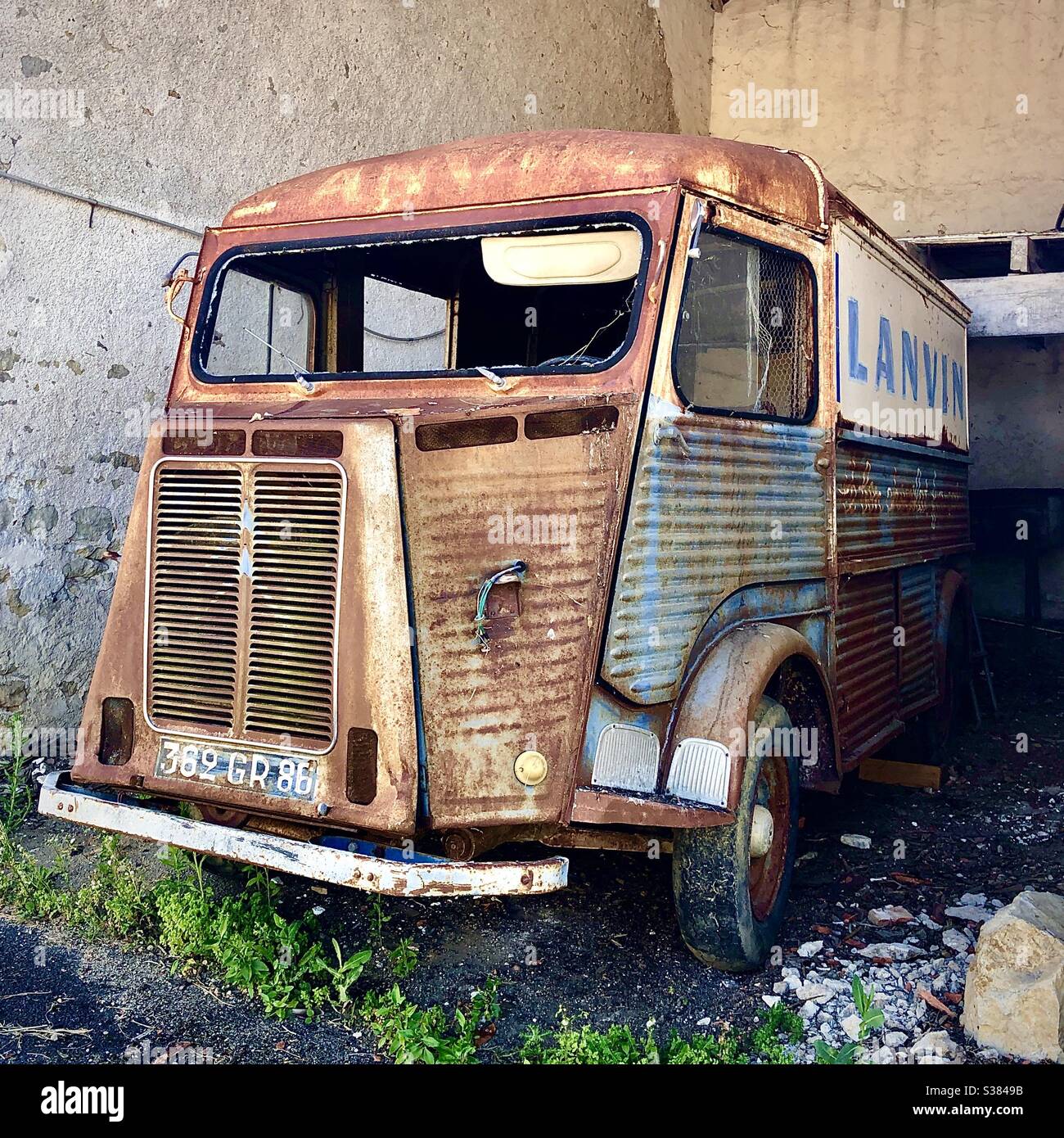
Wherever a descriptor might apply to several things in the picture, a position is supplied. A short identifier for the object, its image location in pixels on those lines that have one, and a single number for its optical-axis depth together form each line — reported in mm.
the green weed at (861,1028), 2859
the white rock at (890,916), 3834
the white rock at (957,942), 3572
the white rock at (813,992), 3250
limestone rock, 2842
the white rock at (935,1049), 2887
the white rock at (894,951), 3533
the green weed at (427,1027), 2803
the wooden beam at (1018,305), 7332
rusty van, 2865
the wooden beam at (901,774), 5475
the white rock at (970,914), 3824
